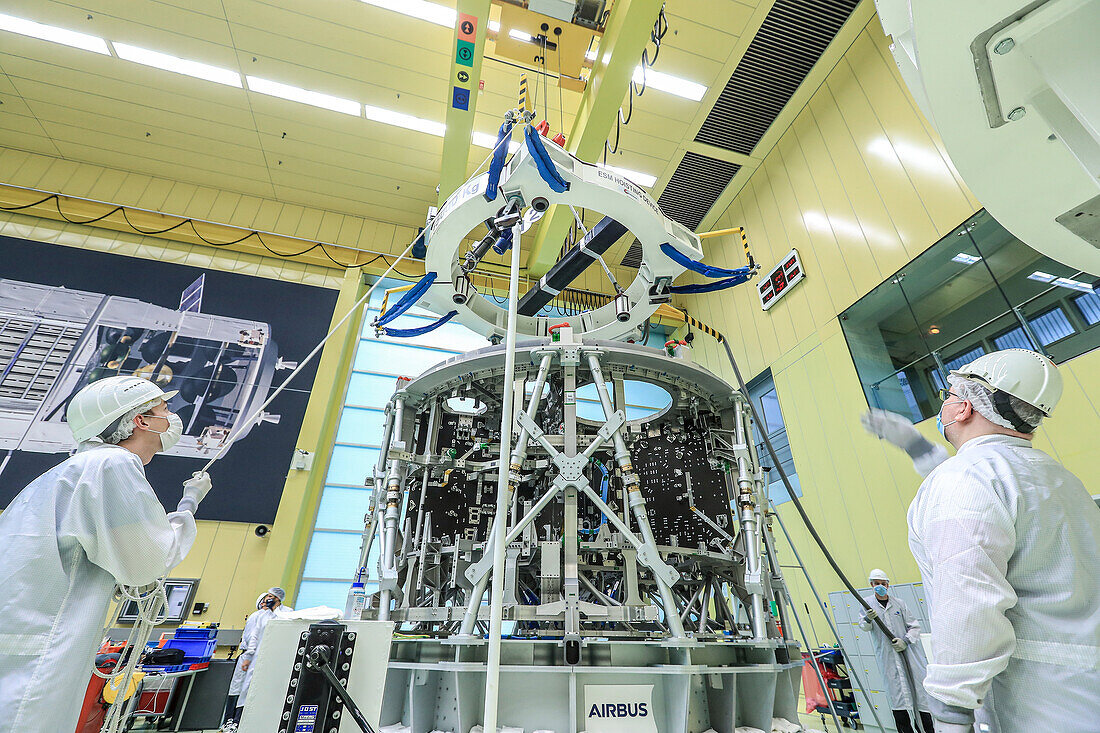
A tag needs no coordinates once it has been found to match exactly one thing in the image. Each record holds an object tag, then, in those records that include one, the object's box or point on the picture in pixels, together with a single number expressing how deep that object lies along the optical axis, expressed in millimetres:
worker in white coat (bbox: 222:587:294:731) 5637
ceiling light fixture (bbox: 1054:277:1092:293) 4969
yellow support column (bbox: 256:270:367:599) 8086
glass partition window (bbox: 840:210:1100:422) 5145
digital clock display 8906
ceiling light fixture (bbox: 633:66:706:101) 8906
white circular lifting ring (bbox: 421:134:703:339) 3967
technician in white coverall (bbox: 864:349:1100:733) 1513
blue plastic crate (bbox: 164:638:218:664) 6191
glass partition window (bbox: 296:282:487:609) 8344
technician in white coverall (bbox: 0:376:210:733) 1782
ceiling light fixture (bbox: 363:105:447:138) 9711
